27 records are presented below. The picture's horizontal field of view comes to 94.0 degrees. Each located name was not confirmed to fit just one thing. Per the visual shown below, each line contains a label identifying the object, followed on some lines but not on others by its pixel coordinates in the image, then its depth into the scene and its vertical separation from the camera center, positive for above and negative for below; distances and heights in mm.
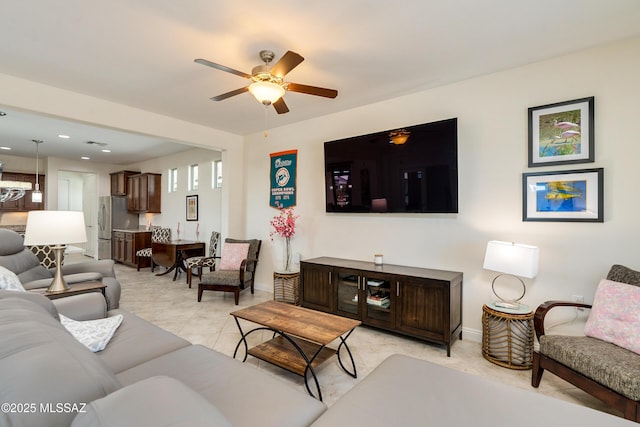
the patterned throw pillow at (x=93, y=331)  1674 -704
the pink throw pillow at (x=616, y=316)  1891 -672
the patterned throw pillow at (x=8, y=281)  1836 -441
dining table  5754 -795
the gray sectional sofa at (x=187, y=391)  703 -788
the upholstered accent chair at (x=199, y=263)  4992 -853
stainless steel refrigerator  7535 -170
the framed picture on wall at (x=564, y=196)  2434 +164
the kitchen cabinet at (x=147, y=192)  7168 +498
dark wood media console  2775 -861
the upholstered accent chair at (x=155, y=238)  6641 -593
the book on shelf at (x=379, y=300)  3137 -918
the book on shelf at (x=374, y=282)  3175 -736
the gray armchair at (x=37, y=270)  2949 -637
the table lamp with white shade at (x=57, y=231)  2428 -156
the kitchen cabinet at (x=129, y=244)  6891 -759
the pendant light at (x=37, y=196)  6574 +358
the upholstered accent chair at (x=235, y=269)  4172 -865
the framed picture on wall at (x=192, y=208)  6301 +106
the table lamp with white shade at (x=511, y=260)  2418 -377
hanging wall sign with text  4523 +541
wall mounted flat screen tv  3002 +490
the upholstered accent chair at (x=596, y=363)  1641 -911
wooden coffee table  2129 -850
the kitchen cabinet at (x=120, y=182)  7746 +817
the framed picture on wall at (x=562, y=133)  2469 +705
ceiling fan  2113 +1036
